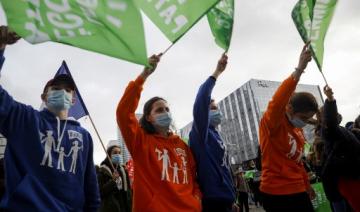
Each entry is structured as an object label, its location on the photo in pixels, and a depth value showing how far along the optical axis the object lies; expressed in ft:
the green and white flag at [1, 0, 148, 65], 6.92
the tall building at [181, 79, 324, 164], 226.38
